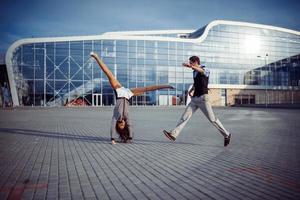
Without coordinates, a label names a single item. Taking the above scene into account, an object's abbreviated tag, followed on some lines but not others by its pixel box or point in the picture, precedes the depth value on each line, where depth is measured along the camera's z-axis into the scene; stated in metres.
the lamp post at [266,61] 56.59
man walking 6.23
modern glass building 42.88
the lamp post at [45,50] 42.95
